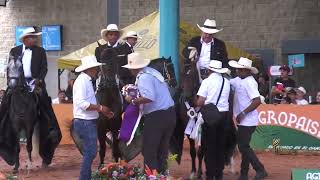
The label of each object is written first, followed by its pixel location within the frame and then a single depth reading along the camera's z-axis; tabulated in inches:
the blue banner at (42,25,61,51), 922.7
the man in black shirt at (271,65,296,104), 636.7
